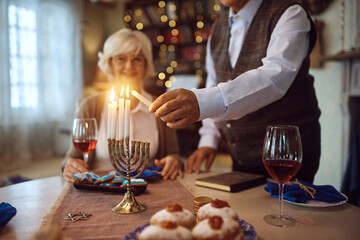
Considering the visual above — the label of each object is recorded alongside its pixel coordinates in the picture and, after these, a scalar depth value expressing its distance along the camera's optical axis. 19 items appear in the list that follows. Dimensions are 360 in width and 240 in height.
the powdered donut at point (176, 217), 0.65
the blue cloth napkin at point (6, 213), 0.78
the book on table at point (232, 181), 1.13
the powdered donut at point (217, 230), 0.59
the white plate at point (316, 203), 0.93
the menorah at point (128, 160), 0.91
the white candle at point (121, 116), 0.88
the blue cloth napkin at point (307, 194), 0.97
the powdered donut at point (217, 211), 0.68
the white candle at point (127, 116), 0.87
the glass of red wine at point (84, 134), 1.24
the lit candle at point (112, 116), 0.91
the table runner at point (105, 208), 0.77
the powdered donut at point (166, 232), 0.56
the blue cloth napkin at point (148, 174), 1.27
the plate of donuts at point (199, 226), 0.57
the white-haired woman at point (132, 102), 1.75
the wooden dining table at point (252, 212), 0.77
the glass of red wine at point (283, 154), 0.81
